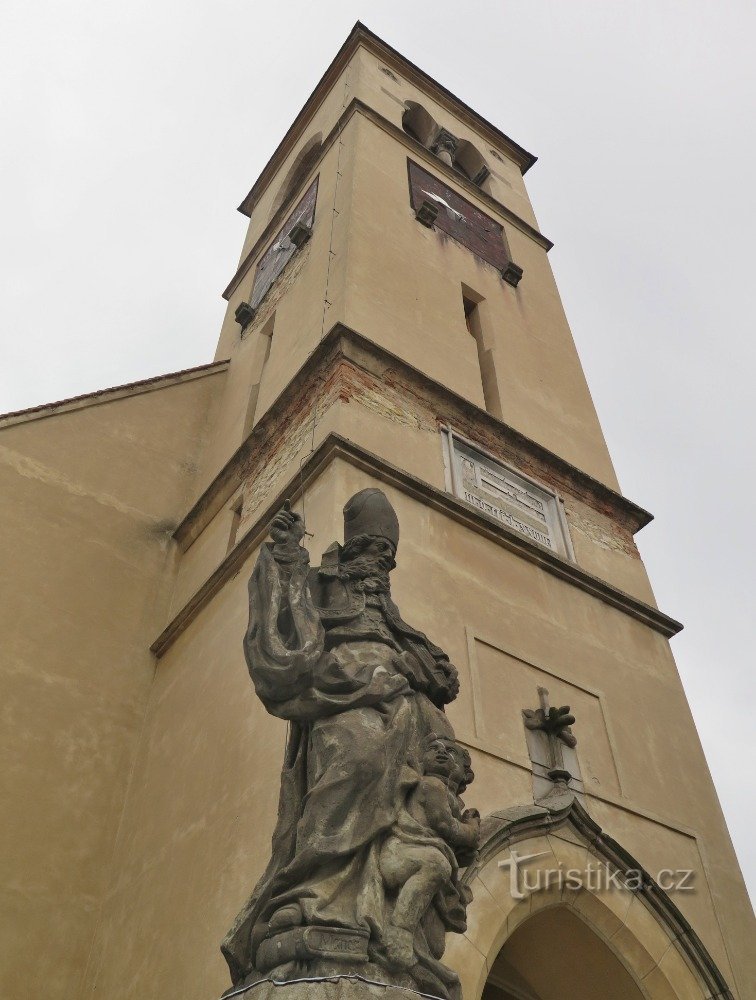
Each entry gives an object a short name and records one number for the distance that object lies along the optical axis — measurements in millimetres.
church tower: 5477
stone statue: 2566
